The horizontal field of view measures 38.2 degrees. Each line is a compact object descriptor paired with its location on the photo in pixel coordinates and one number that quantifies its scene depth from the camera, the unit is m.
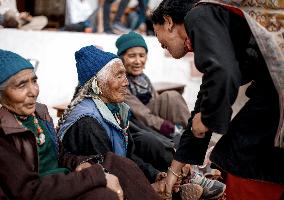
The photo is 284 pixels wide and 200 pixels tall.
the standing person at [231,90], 1.68
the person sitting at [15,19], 5.24
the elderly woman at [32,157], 2.06
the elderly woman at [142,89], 4.40
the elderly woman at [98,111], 2.64
